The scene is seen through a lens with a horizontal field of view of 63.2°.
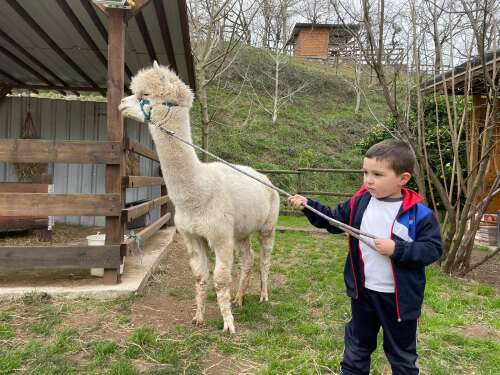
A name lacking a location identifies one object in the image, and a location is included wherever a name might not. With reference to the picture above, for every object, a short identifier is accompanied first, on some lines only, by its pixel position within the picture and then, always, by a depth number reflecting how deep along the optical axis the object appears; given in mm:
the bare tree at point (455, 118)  4594
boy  1978
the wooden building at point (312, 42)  29281
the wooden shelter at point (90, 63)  3941
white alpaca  3207
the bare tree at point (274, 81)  17891
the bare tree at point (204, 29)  8539
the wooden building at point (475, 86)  5554
